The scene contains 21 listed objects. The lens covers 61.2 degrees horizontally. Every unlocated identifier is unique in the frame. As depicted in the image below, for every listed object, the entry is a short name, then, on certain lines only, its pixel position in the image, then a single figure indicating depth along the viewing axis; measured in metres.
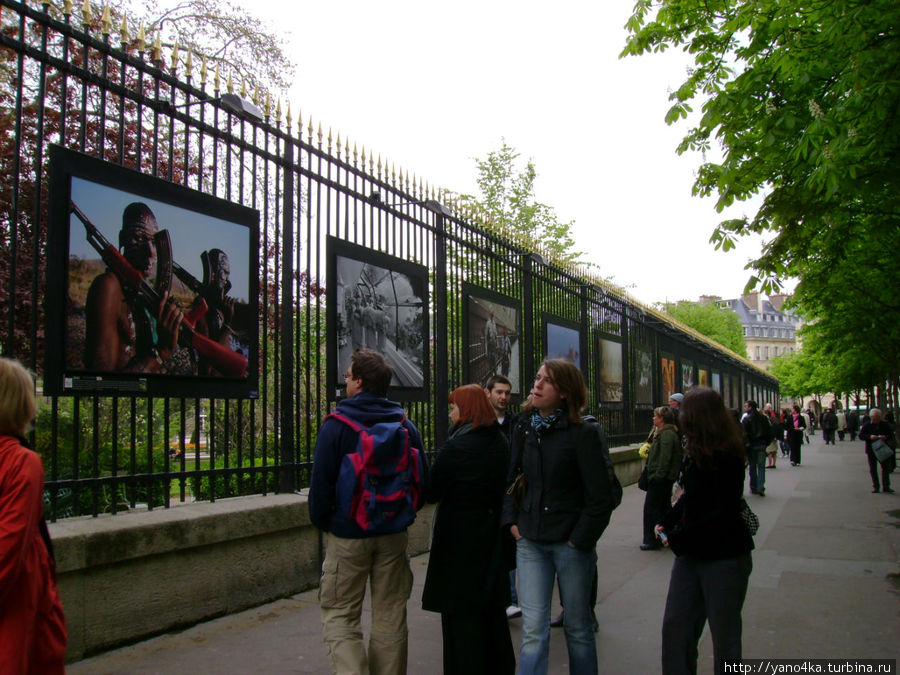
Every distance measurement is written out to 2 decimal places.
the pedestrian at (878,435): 14.07
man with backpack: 3.63
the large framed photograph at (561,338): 11.91
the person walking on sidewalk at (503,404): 5.55
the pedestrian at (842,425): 42.34
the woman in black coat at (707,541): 3.55
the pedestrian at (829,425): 36.50
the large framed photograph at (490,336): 9.22
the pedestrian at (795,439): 22.03
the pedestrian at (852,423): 38.83
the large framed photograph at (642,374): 17.42
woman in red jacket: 2.37
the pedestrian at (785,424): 23.41
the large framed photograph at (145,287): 4.35
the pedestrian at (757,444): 13.52
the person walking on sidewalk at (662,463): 7.71
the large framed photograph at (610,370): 14.81
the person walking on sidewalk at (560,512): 3.58
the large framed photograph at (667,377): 20.06
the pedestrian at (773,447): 20.72
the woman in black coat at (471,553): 3.81
